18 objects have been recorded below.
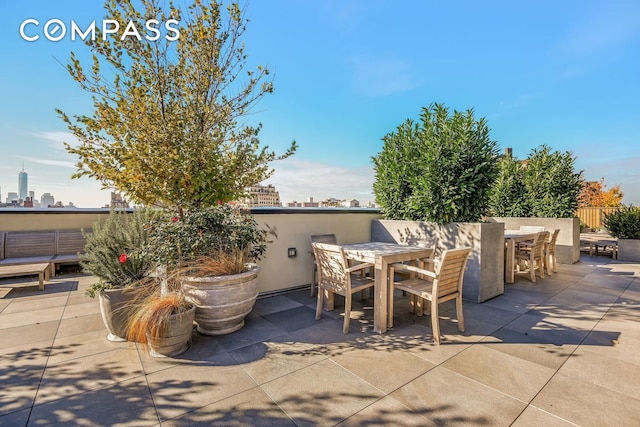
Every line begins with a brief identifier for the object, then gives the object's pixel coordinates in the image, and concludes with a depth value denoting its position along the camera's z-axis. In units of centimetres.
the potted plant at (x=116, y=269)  279
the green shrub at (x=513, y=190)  837
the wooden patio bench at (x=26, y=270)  459
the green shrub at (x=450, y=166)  473
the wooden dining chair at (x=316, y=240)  453
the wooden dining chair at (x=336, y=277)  321
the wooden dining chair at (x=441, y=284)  288
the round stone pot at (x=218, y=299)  293
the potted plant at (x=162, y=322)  247
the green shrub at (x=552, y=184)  765
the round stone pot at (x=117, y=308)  277
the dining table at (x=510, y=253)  543
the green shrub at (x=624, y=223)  759
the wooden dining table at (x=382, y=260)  317
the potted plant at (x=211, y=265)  294
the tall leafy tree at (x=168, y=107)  320
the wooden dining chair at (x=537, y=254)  543
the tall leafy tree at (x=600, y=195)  1756
